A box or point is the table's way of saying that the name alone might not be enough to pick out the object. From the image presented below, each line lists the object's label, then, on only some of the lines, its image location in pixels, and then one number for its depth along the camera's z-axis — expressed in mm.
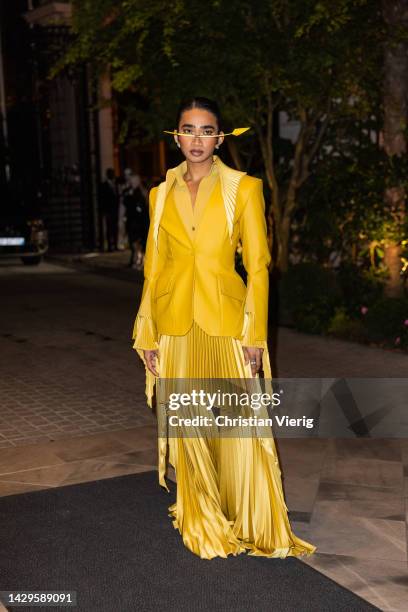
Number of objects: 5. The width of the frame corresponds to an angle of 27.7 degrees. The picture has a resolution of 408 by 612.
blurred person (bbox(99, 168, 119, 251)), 19156
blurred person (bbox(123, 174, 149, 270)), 16500
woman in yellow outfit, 3830
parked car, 18297
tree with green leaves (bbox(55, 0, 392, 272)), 9594
